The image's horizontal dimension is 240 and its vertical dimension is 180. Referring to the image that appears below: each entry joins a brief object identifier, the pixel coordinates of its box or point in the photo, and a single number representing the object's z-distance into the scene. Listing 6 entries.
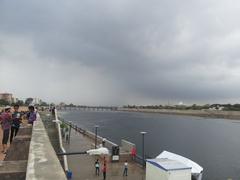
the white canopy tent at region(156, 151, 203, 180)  12.78
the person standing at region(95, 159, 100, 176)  15.78
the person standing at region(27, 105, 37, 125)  8.52
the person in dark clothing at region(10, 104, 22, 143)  8.02
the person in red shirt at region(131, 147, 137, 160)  19.98
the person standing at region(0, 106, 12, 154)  7.33
